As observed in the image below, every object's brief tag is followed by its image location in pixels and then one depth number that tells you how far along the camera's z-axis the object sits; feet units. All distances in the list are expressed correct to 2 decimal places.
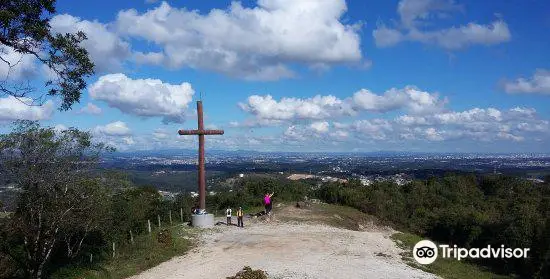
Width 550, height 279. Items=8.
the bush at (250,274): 46.34
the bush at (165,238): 64.60
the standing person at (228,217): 81.03
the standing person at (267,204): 85.71
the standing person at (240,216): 78.69
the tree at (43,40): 34.14
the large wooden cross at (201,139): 77.09
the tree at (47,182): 56.95
